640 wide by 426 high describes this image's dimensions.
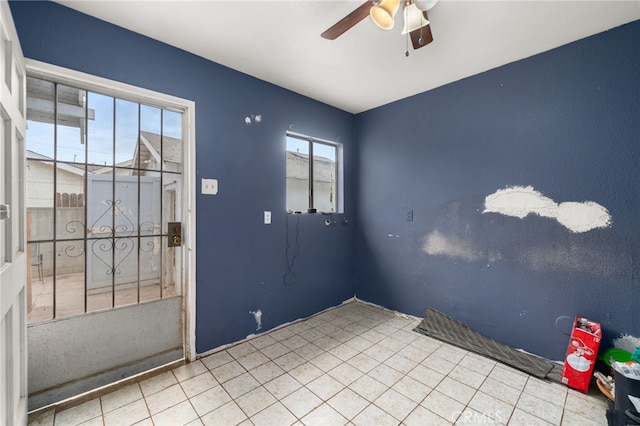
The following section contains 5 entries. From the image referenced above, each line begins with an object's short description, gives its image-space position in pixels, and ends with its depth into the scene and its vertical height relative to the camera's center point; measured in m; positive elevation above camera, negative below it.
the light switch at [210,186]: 2.31 +0.21
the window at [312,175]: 3.19 +0.47
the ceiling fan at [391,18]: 1.36 +1.10
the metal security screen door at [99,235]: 1.72 -0.18
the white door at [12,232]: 1.18 -0.11
